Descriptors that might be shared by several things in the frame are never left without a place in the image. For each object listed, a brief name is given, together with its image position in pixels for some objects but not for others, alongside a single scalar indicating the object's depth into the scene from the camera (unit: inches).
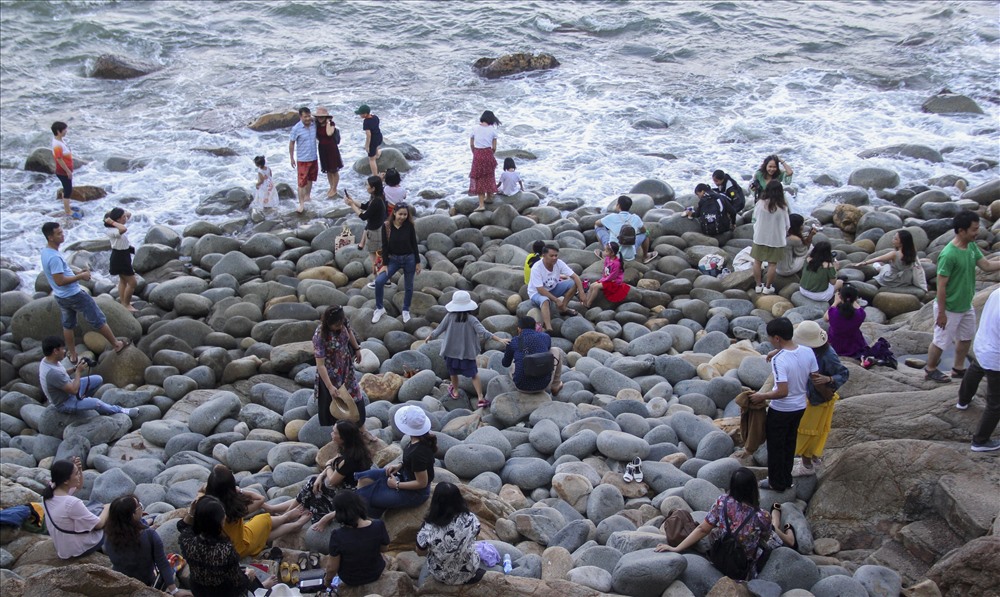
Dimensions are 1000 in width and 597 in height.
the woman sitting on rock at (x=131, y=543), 263.4
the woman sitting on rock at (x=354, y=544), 254.4
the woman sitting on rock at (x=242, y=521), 270.4
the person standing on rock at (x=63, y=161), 624.4
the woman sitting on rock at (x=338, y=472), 290.2
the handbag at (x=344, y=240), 549.6
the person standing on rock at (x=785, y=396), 286.3
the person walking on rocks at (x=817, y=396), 293.4
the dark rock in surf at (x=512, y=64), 917.2
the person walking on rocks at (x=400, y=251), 445.7
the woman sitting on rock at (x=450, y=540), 253.1
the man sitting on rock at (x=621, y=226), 503.8
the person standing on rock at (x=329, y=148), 620.1
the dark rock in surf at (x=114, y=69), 943.0
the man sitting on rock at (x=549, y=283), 446.6
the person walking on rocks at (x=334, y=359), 339.0
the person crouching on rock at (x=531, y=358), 366.9
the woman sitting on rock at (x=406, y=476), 282.3
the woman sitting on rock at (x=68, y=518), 278.7
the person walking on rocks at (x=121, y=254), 472.7
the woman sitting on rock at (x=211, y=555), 250.4
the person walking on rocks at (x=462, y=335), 379.6
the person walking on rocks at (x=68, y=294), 423.2
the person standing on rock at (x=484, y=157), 585.9
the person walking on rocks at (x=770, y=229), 451.8
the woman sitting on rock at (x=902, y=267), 441.7
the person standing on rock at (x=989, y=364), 281.0
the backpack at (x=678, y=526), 265.9
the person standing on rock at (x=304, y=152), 615.5
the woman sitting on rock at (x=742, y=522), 254.8
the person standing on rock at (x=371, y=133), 635.5
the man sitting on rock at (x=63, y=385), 380.5
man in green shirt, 329.7
